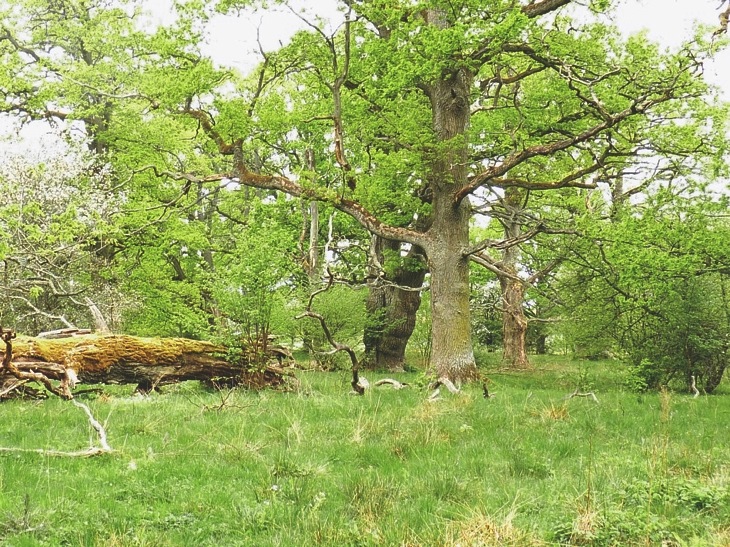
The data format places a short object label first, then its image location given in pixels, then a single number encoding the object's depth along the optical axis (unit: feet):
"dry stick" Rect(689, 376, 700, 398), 43.46
